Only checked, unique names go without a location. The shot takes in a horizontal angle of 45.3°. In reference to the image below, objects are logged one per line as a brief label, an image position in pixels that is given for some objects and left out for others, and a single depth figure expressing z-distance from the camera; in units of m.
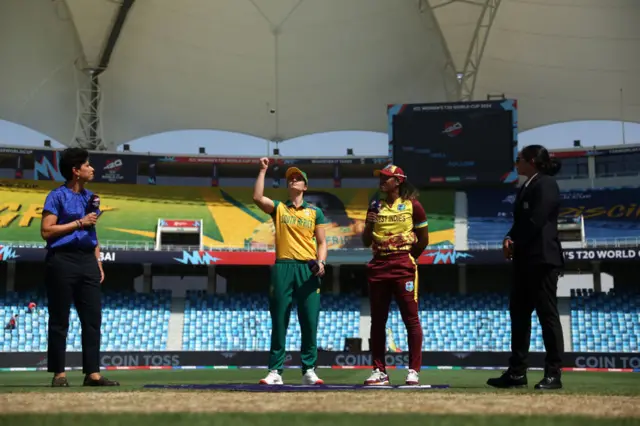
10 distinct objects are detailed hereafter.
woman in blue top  7.16
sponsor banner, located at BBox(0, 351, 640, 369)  23.41
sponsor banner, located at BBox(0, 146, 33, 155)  33.78
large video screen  29.06
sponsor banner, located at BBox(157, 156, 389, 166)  35.81
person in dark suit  6.88
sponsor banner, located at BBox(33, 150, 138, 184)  34.44
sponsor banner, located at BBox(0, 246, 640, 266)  28.89
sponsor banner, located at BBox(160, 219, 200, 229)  34.84
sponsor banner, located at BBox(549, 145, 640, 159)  34.94
